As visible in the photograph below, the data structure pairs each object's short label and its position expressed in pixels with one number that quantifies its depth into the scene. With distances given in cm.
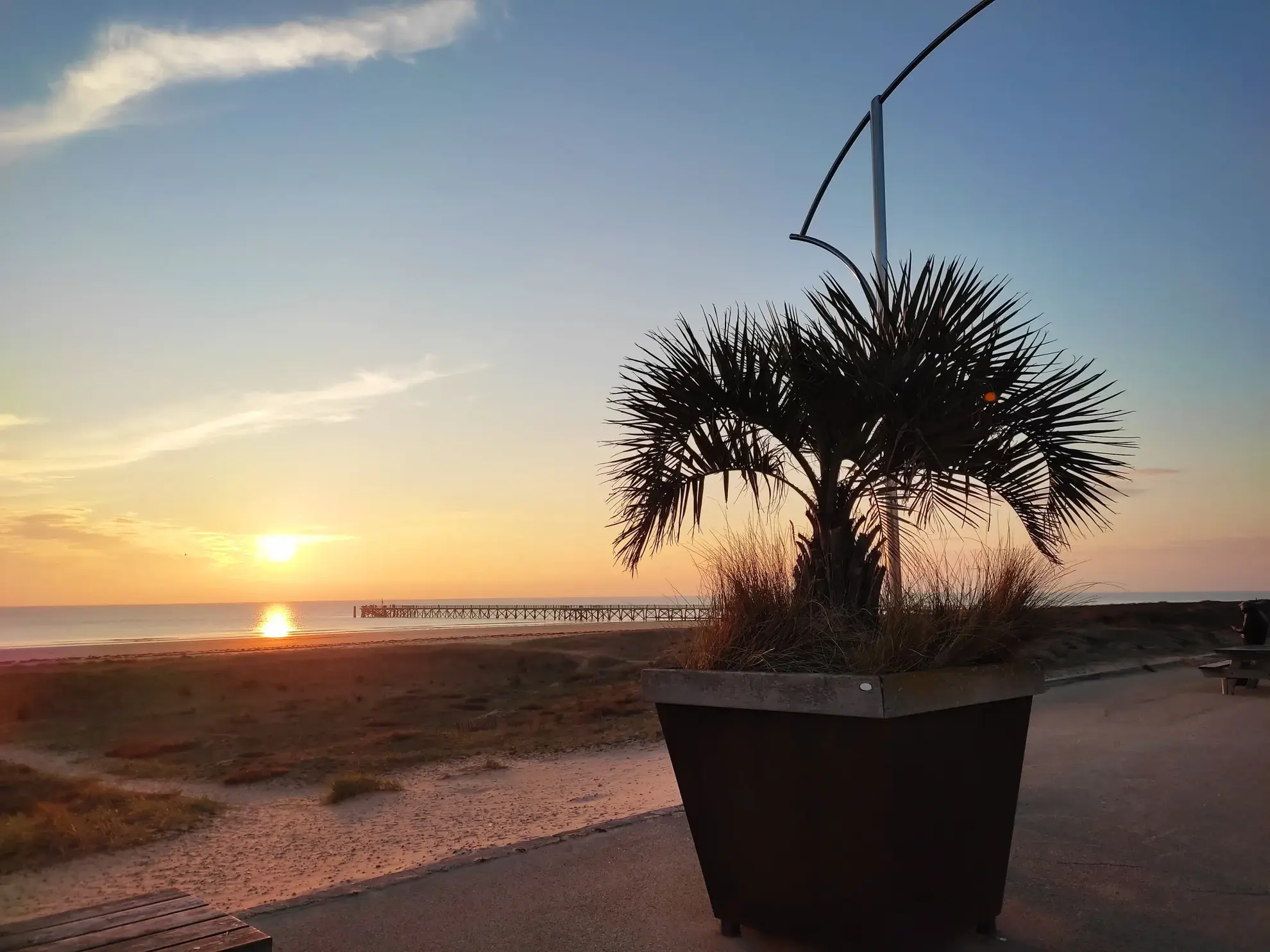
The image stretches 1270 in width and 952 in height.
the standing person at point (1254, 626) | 1020
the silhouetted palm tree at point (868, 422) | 352
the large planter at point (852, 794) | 267
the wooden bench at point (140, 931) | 214
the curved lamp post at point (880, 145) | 627
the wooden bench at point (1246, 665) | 897
